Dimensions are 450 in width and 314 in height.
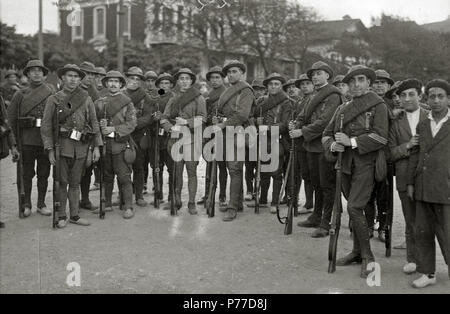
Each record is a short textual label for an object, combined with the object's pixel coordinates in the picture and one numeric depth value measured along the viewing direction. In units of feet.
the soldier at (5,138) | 24.94
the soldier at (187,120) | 28.14
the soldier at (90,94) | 28.99
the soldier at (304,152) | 26.96
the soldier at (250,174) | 32.07
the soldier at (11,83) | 44.86
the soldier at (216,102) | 30.22
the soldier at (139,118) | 30.45
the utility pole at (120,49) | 61.09
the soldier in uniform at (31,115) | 26.76
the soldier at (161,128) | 29.84
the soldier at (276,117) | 29.45
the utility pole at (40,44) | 66.62
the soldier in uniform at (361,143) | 18.78
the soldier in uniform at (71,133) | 24.74
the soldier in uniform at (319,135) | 23.89
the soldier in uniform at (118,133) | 27.14
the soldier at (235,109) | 27.04
